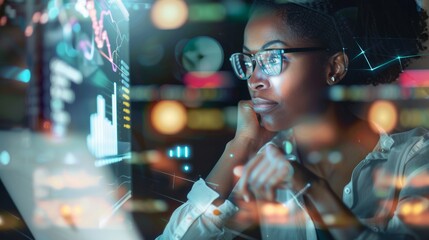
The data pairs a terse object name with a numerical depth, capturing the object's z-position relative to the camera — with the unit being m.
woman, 1.73
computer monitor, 1.65
